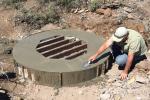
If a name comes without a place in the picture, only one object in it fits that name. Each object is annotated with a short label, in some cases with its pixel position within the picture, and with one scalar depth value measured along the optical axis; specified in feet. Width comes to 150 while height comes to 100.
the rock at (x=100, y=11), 15.02
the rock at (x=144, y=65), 12.06
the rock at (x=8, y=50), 13.43
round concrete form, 11.51
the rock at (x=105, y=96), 11.07
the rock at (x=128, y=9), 15.00
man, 11.43
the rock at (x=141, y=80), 11.58
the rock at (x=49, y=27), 14.76
